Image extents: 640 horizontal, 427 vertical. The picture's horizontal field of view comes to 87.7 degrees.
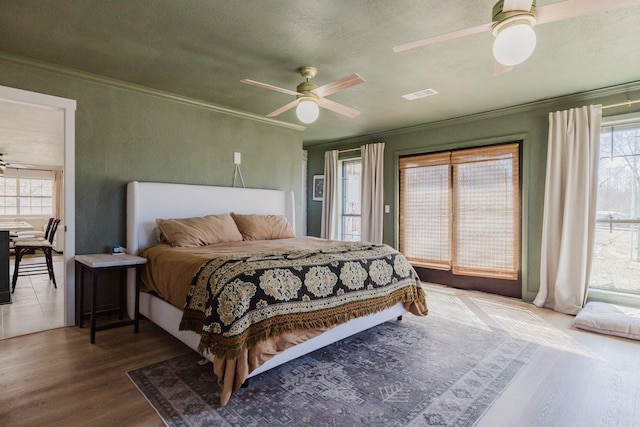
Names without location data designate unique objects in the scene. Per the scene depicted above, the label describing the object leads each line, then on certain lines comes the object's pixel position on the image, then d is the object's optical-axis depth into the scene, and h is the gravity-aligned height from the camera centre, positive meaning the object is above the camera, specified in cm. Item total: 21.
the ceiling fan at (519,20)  171 +106
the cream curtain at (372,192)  562 +34
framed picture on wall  662 +49
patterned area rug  180 -110
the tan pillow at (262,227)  397 -20
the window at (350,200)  629 +23
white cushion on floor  291 -96
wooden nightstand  274 -49
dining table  380 -69
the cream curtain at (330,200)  632 +22
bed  198 -77
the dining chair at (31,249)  450 -60
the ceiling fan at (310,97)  293 +103
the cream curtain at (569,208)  361 +8
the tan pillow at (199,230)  329 -21
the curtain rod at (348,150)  605 +114
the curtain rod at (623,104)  345 +118
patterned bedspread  196 -57
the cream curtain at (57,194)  924 +39
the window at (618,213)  358 +3
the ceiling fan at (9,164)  775 +109
